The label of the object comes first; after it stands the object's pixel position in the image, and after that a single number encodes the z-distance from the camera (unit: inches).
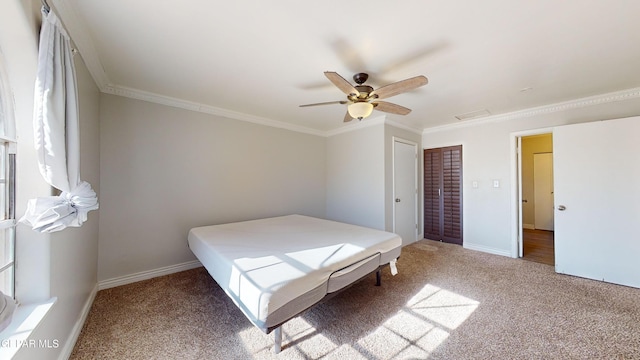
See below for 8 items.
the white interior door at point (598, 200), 99.0
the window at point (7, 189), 45.2
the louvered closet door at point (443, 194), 161.6
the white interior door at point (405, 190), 154.4
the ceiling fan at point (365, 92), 73.9
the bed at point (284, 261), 55.0
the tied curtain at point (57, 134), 45.3
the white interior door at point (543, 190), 199.2
